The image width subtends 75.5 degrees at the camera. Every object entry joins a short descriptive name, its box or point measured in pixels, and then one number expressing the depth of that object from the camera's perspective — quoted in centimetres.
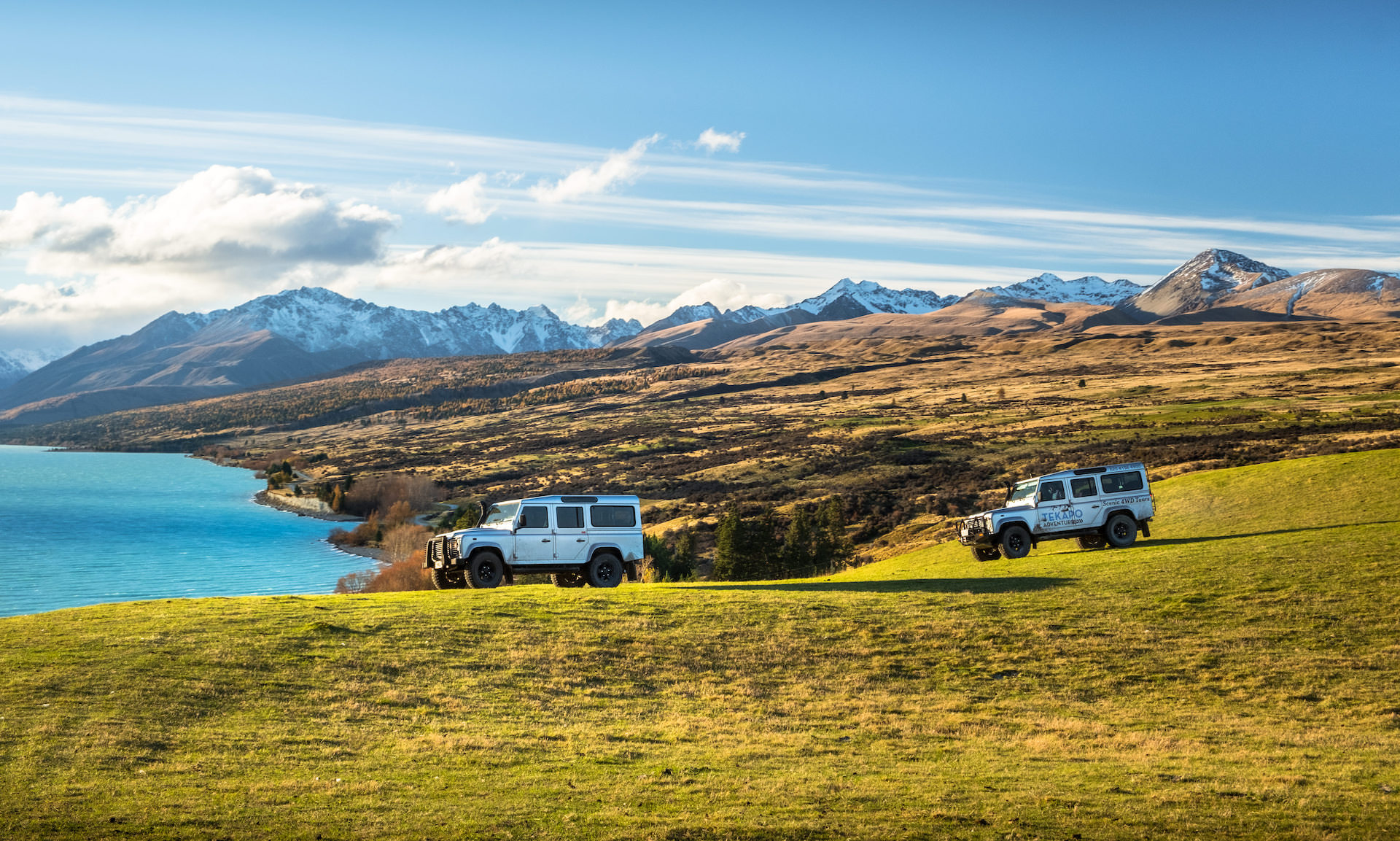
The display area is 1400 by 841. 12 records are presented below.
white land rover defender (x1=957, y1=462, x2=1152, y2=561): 2980
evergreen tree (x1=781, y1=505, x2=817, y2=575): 6638
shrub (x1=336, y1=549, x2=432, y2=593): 7331
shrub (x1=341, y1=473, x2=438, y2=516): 14725
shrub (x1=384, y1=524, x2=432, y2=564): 10175
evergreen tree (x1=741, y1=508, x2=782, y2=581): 6419
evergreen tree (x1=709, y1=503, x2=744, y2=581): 6331
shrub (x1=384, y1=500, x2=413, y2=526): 12650
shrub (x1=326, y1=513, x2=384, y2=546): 12588
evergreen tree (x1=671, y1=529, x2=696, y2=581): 6412
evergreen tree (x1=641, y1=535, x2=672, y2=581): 6450
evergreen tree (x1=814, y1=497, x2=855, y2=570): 6694
